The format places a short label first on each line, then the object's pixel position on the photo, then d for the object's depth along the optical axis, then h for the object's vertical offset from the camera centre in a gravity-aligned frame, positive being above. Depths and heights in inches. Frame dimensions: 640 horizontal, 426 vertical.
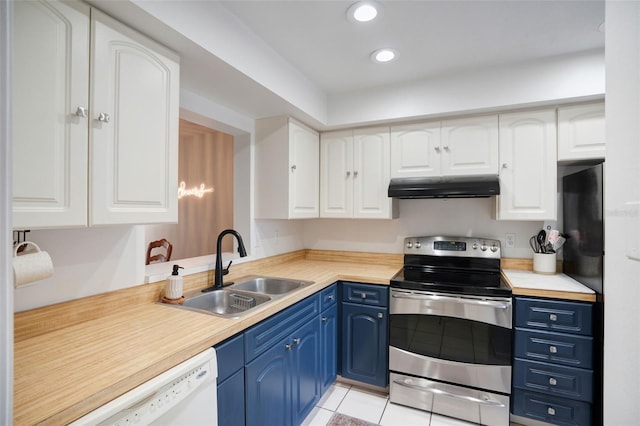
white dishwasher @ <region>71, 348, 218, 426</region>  32.3 -22.6
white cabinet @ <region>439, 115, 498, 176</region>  89.3 +20.5
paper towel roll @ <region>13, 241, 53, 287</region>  32.0 -6.0
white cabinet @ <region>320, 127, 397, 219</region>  101.3 +13.6
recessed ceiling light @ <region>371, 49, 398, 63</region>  75.4 +40.6
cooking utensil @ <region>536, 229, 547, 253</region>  89.2 -7.3
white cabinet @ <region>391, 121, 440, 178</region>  95.3 +20.5
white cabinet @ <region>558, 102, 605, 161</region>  78.5 +22.0
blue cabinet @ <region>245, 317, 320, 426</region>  55.3 -35.0
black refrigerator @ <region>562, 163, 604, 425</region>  67.1 -6.3
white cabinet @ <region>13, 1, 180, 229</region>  35.8 +12.8
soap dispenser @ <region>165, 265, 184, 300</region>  62.4 -15.7
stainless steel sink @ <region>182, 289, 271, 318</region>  68.0 -20.5
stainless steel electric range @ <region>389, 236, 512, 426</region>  75.1 -34.5
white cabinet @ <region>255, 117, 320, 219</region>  92.1 +13.7
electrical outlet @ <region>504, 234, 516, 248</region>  96.1 -8.3
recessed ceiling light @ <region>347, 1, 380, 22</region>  58.6 +40.4
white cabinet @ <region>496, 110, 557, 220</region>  83.5 +13.6
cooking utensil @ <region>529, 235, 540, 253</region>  90.8 -9.1
